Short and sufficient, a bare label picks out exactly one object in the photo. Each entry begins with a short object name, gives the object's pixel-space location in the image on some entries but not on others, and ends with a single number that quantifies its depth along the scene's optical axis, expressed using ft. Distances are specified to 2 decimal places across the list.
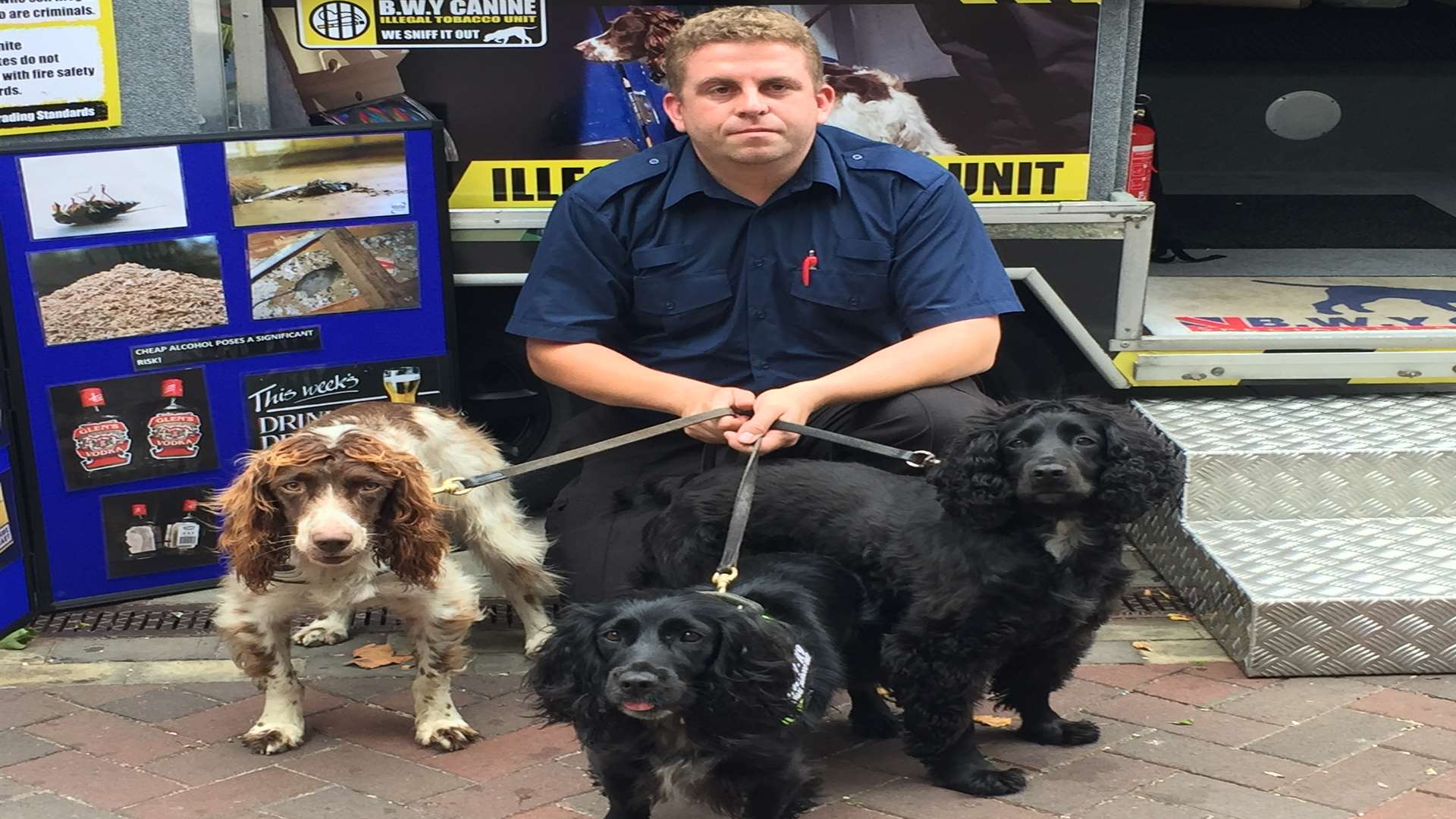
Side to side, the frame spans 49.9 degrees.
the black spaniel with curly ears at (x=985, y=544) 10.66
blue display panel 14.25
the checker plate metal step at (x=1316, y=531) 13.32
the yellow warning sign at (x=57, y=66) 13.70
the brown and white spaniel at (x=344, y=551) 11.35
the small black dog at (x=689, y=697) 9.26
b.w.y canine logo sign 14.87
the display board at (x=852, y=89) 15.16
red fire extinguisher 17.13
